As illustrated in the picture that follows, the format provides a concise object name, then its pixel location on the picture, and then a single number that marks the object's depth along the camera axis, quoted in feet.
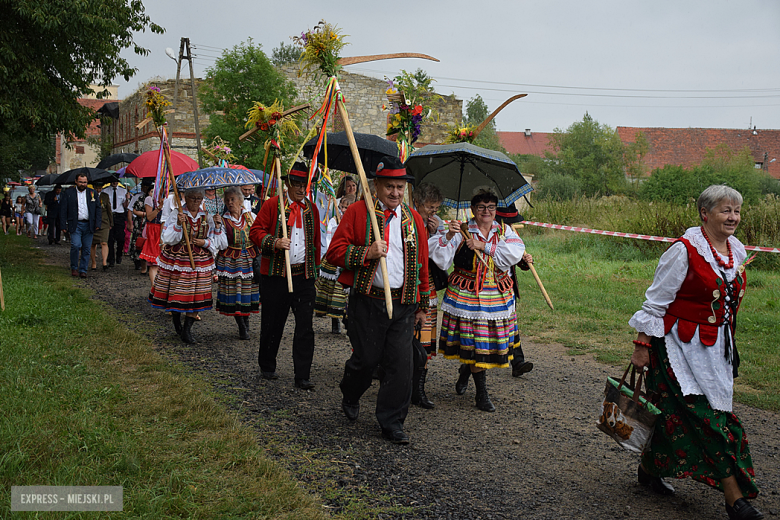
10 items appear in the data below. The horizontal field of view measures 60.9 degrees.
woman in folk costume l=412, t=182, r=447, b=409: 19.39
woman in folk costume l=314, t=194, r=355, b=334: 24.97
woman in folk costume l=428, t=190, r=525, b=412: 18.08
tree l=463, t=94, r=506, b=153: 214.61
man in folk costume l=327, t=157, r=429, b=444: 15.76
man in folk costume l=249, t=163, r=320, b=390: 20.01
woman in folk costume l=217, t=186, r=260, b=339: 26.84
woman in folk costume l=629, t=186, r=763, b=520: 11.96
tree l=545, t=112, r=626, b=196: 156.87
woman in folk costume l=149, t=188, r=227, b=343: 25.07
